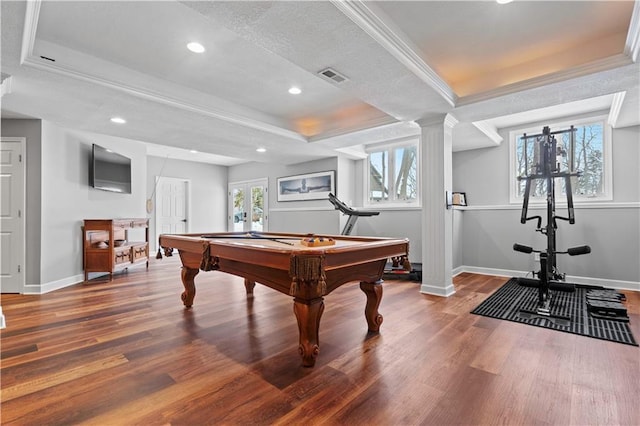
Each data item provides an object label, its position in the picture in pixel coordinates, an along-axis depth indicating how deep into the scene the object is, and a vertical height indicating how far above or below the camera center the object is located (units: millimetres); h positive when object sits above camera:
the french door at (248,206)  7968 +292
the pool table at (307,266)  1880 -365
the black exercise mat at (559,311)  2576 -1000
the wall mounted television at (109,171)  4852 +779
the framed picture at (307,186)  6340 +651
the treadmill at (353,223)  4742 -147
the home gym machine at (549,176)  3500 +436
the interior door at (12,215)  3924 +31
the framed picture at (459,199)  5212 +281
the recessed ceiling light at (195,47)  2666 +1501
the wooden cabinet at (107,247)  4633 -483
